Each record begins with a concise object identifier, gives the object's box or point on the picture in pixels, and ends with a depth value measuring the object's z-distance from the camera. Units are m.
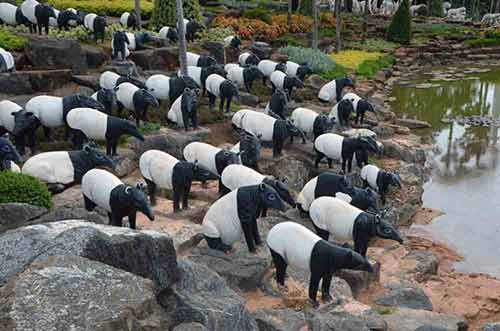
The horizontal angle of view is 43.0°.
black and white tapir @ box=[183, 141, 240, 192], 12.07
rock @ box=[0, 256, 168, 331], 5.10
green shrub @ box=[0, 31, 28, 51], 16.73
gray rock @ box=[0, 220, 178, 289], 6.15
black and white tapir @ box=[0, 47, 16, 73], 15.17
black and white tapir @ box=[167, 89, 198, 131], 14.53
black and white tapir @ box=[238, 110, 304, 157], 14.21
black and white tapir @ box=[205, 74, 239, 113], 16.53
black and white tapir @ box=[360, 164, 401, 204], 13.64
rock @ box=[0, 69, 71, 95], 15.06
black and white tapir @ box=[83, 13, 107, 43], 19.80
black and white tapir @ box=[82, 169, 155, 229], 9.32
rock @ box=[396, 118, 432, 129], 21.33
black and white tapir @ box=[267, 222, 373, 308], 8.48
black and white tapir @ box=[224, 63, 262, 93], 19.05
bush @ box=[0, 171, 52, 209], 9.36
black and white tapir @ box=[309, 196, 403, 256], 9.88
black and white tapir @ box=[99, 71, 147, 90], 15.45
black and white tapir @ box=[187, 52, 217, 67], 19.28
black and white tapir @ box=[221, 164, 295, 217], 10.71
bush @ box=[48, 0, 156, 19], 26.81
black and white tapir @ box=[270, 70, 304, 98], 19.34
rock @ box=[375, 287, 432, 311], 9.50
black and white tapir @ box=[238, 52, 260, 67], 21.52
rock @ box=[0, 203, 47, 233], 8.55
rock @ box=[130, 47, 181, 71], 19.47
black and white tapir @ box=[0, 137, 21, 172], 10.45
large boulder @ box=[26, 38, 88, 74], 16.50
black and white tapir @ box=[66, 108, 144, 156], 12.38
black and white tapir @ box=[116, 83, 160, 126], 14.38
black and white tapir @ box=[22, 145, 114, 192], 10.87
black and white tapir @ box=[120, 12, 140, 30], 23.81
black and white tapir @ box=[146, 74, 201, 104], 15.70
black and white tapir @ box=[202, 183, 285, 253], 9.51
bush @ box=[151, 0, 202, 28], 24.10
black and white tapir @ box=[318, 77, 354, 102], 20.00
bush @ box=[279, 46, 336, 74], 24.70
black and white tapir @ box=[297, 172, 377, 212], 11.28
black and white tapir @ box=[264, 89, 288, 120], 16.42
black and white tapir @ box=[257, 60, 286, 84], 20.66
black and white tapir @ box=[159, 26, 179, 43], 21.86
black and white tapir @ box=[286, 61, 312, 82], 21.25
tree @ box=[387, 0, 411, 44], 35.75
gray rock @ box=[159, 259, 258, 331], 6.50
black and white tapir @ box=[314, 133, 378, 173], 14.12
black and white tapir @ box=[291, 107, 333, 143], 15.46
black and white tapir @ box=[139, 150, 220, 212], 10.86
